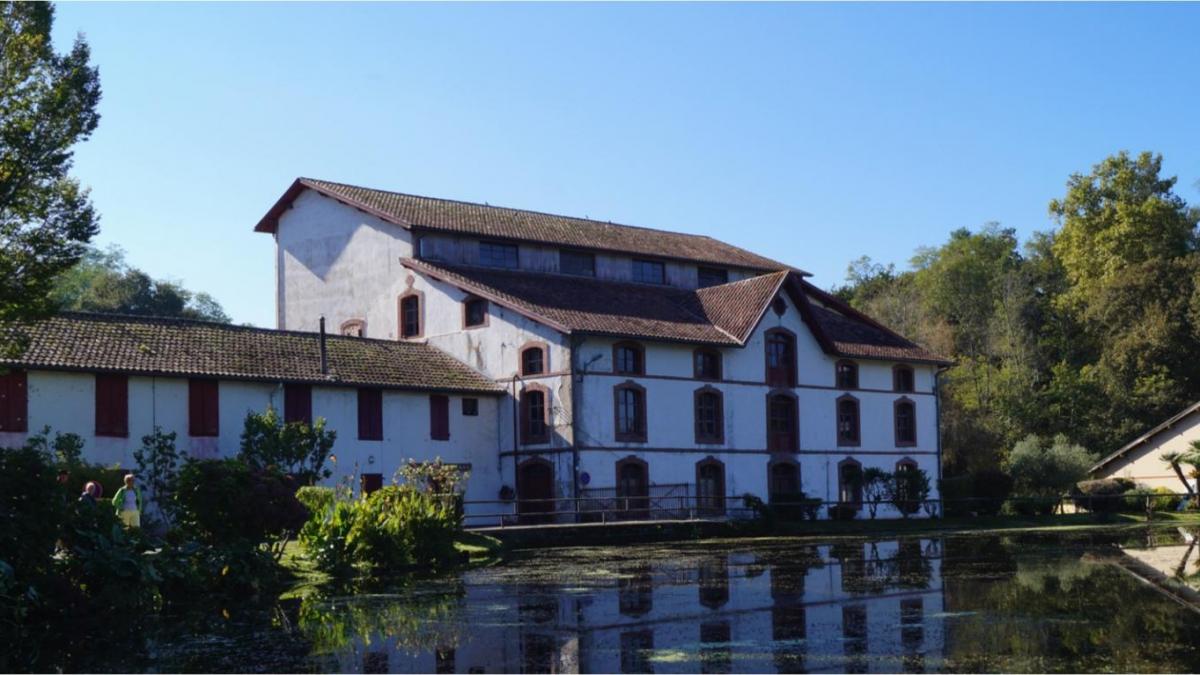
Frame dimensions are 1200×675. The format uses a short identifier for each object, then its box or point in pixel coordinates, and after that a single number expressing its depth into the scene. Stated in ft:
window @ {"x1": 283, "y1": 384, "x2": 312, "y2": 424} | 127.34
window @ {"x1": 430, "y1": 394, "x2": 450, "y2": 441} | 140.04
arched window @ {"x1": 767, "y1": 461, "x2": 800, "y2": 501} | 159.12
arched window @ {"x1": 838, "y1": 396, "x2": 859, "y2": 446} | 169.99
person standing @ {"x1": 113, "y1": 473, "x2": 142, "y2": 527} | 79.90
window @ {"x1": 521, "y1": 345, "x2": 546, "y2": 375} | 142.61
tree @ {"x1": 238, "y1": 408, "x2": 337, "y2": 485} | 117.08
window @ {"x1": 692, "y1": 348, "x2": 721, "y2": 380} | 152.97
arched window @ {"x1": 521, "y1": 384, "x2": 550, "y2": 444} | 142.00
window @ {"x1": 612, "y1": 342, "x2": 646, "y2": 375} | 143.95
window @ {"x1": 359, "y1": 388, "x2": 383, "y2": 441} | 133.39
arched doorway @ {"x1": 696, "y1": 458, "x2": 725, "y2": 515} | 148.56
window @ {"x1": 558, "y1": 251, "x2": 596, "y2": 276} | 164.55
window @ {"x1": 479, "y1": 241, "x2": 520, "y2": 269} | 158.51
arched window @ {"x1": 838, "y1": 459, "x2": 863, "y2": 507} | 168.25
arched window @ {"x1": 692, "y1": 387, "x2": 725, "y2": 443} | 152.15
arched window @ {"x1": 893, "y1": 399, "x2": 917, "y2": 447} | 177.47
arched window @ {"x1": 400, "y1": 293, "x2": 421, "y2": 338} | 154.81
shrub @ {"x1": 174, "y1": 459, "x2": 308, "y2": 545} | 69.72
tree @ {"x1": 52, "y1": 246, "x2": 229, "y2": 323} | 245.24
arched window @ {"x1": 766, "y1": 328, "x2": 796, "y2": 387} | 161.89
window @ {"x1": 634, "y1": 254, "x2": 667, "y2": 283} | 171.94
